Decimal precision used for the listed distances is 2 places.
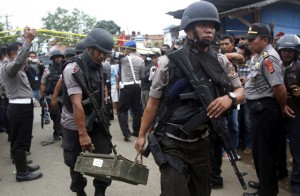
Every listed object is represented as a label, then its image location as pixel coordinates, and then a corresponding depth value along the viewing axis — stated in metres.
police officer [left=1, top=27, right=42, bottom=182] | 4.62
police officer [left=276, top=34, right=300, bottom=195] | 3.74
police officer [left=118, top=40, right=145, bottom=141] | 7.02
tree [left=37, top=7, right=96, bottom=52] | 34.21
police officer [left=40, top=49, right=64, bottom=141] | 6.79
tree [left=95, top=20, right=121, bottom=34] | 22.65
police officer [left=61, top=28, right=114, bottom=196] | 3.43
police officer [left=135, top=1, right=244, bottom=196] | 2.57
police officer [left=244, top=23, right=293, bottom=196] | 3.60
